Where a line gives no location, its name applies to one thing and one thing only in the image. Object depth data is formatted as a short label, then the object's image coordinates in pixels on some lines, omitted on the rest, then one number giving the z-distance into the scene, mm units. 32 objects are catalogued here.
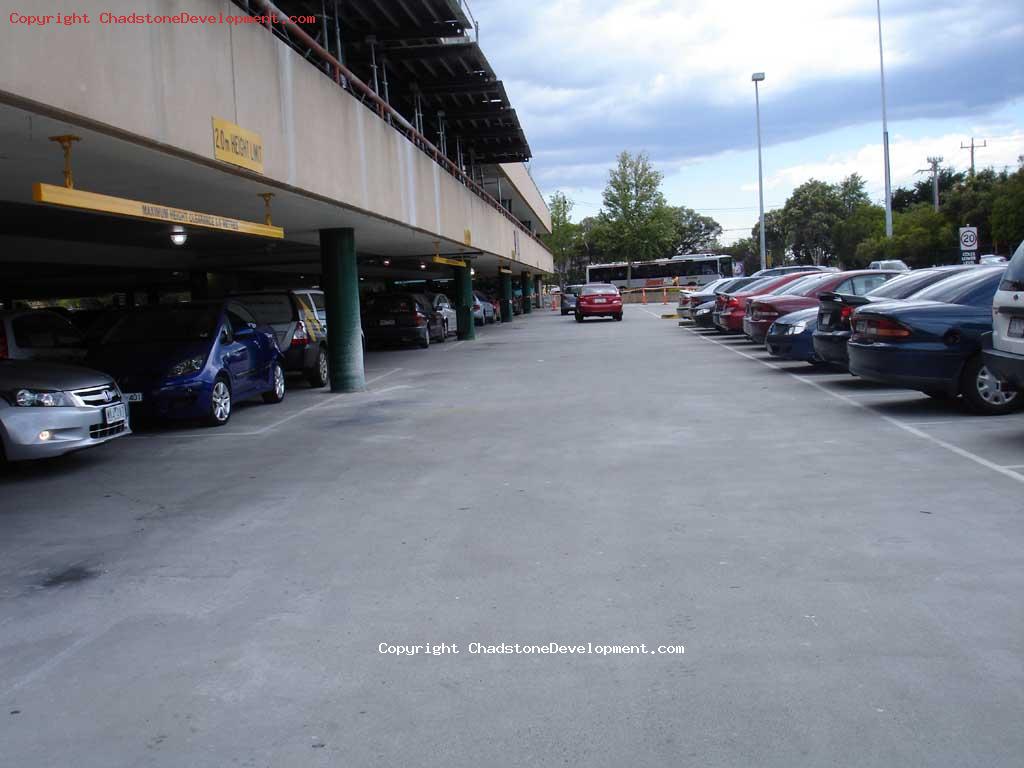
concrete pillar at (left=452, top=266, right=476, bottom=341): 31391
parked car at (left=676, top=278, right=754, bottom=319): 30172
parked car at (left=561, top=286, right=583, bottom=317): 50812
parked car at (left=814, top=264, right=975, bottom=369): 12836
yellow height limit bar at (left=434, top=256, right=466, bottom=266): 24612
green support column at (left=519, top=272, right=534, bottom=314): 59753
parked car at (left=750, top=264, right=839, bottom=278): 35344
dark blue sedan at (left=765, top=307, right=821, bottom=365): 15234
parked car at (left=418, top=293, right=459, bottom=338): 31375
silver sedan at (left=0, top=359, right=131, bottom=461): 8578
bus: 78438
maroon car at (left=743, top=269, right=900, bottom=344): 17016
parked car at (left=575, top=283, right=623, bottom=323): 38750
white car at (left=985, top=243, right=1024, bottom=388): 8383
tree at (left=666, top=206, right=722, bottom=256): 139250
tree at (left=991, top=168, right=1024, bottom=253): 39031
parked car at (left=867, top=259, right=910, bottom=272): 31167
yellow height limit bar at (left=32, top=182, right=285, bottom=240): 7059
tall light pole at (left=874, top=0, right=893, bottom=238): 41188
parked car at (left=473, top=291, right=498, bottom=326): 41266
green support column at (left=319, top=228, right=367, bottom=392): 16281
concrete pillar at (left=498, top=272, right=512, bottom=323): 45844
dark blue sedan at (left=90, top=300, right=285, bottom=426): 11711
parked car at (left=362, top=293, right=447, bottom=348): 26406
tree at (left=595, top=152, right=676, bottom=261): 76000
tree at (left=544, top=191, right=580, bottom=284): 90938
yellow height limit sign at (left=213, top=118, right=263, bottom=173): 9070
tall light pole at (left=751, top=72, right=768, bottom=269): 49525
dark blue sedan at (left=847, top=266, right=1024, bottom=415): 10375
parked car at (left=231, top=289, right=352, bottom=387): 16500
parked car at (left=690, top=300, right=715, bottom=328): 28188
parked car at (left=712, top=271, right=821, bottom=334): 23703
